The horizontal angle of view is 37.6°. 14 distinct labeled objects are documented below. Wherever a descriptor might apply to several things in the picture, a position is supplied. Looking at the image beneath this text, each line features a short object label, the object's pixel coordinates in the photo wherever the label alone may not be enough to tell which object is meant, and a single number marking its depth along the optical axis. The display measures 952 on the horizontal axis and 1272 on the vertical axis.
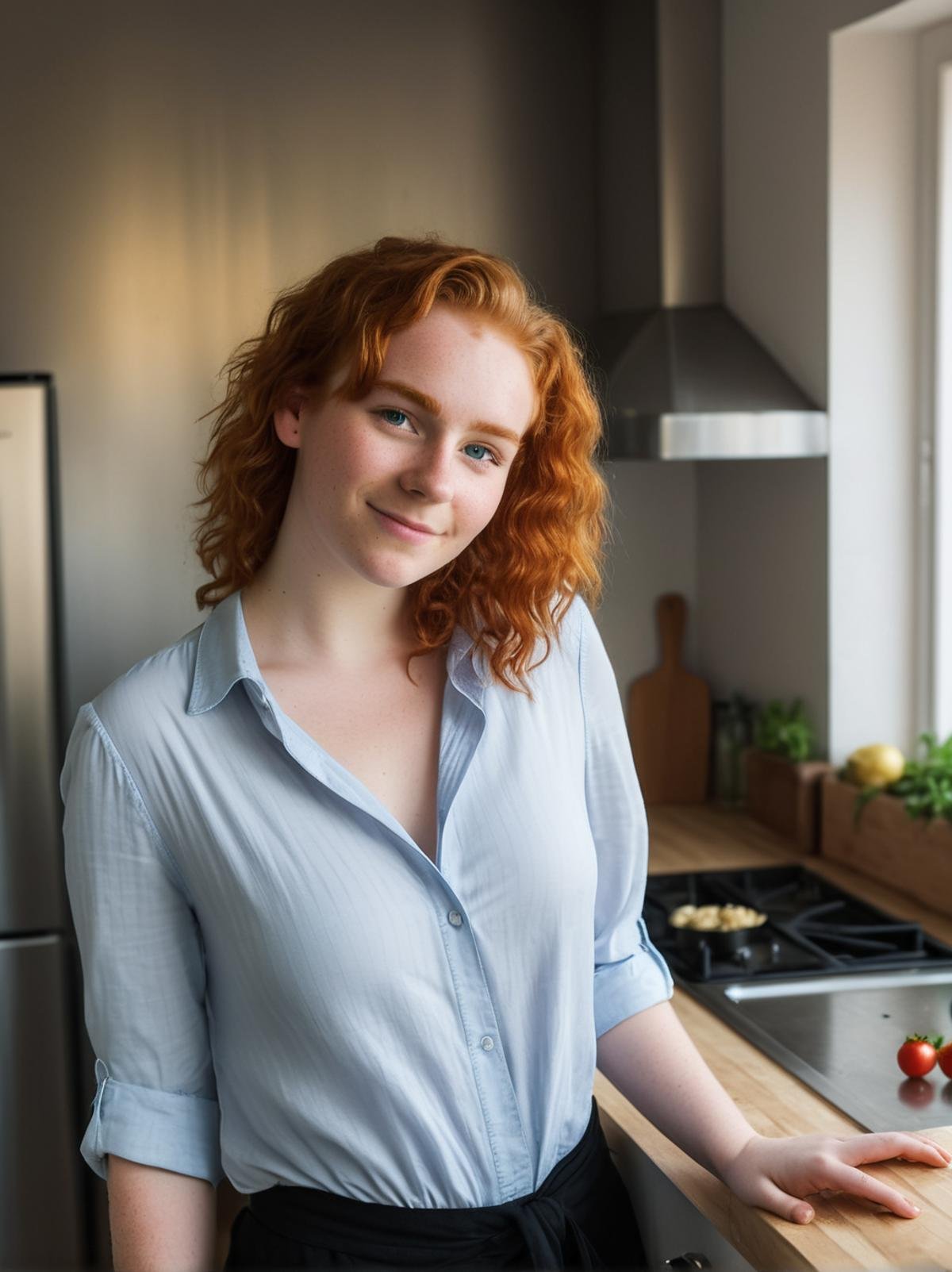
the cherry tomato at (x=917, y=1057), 1.45
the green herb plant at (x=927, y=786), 2.07
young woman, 1.05
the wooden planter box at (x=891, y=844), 2.02
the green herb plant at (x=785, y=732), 2.42
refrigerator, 2.28
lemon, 2.25
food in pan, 1.92
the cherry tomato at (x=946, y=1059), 1.45
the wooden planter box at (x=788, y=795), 2.36
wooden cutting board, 2.83
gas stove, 1.46
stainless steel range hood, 2.25
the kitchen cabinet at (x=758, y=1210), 1.09
